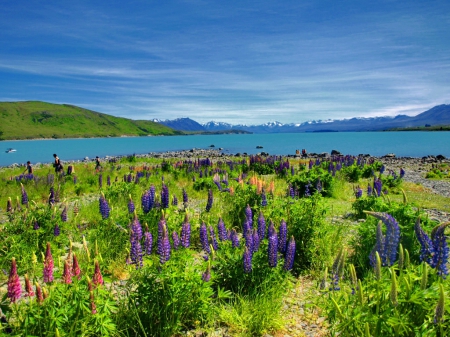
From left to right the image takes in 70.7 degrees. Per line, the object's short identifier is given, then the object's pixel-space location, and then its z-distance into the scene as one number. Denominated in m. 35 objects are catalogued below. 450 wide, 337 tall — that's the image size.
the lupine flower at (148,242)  4.58
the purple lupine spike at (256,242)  4.95
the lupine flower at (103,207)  6.70
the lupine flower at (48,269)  3.56
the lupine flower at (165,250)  3.98
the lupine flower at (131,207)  6.76
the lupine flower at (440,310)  2.42
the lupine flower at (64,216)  7.03
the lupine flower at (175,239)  4.65
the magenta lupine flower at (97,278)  3.53
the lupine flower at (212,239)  5.10
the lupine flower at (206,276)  3.98
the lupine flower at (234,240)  5.18
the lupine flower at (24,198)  8.88
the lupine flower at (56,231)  6.54
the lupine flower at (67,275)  3.52
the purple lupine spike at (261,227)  5.50
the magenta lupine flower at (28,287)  3.30
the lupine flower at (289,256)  4.57
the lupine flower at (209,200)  7.75
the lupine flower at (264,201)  7.92
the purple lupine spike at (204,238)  4.98
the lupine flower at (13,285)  3.31
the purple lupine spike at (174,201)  7.67
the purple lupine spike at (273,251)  4.54
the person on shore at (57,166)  20.38
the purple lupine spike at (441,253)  3.23
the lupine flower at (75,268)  3.51
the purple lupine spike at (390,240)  3.37
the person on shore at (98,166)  23.77
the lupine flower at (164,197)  6.71
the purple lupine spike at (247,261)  4.66
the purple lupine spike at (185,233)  4.41
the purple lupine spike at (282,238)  5.00
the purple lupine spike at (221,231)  5.40
